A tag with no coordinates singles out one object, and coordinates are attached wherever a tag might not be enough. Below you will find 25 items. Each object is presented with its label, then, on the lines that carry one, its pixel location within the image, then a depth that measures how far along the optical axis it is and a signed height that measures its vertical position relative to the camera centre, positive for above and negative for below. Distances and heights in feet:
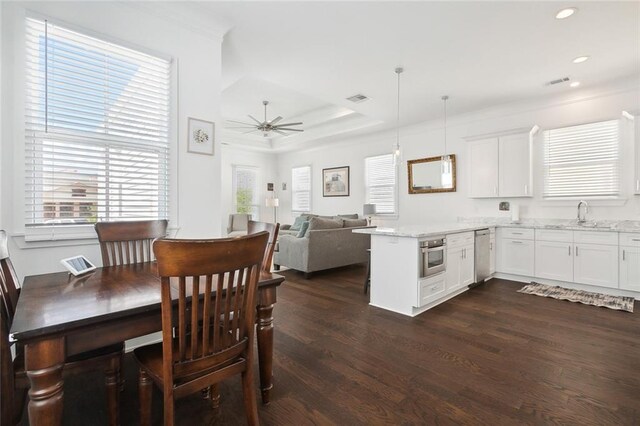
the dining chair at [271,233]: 6.55 -0.50
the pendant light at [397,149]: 12.56 +2.77
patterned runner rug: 11.62 -3.47
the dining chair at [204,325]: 3.73 -1.63
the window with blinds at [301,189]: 28.22 +2.23
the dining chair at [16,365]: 3.87 -2.31
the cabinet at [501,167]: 15.89 +2.56
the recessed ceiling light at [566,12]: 8.72 +5.87
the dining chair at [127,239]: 6.86 -0.65
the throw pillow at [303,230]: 16.66 -0.98
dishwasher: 14.20 -2.09
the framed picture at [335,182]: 25.30 +2.62
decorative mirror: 19.41 +2.51
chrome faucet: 14.44 +0.16
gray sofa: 15.98 -2.06
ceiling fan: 19.38 +6.27
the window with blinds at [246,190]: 27.91 +2.04
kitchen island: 10.61 -2.08
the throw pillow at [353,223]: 18.18 -0.64
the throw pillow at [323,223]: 16.14 -0.60
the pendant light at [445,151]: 13.08 +3.95
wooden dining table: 3.48 -1.32
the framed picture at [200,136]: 9.20 +2.34
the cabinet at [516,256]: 14.99 -2.22
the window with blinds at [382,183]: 22.25 +2.20
